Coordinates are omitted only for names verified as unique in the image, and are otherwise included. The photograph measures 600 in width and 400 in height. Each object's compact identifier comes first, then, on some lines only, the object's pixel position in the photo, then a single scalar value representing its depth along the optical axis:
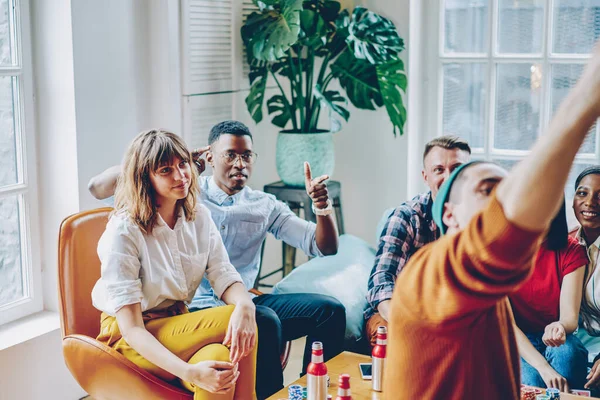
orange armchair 2.20
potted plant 3.54
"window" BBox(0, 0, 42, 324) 2.93
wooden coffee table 2.23
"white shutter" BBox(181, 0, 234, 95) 3.45
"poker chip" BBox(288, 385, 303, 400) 2.15
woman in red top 2.56
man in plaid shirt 2.79
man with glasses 2.83
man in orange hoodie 0.91
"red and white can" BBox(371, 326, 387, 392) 2.25
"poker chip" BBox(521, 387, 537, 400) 2.19
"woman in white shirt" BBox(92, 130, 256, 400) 2.17
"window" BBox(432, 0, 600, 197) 3.41
